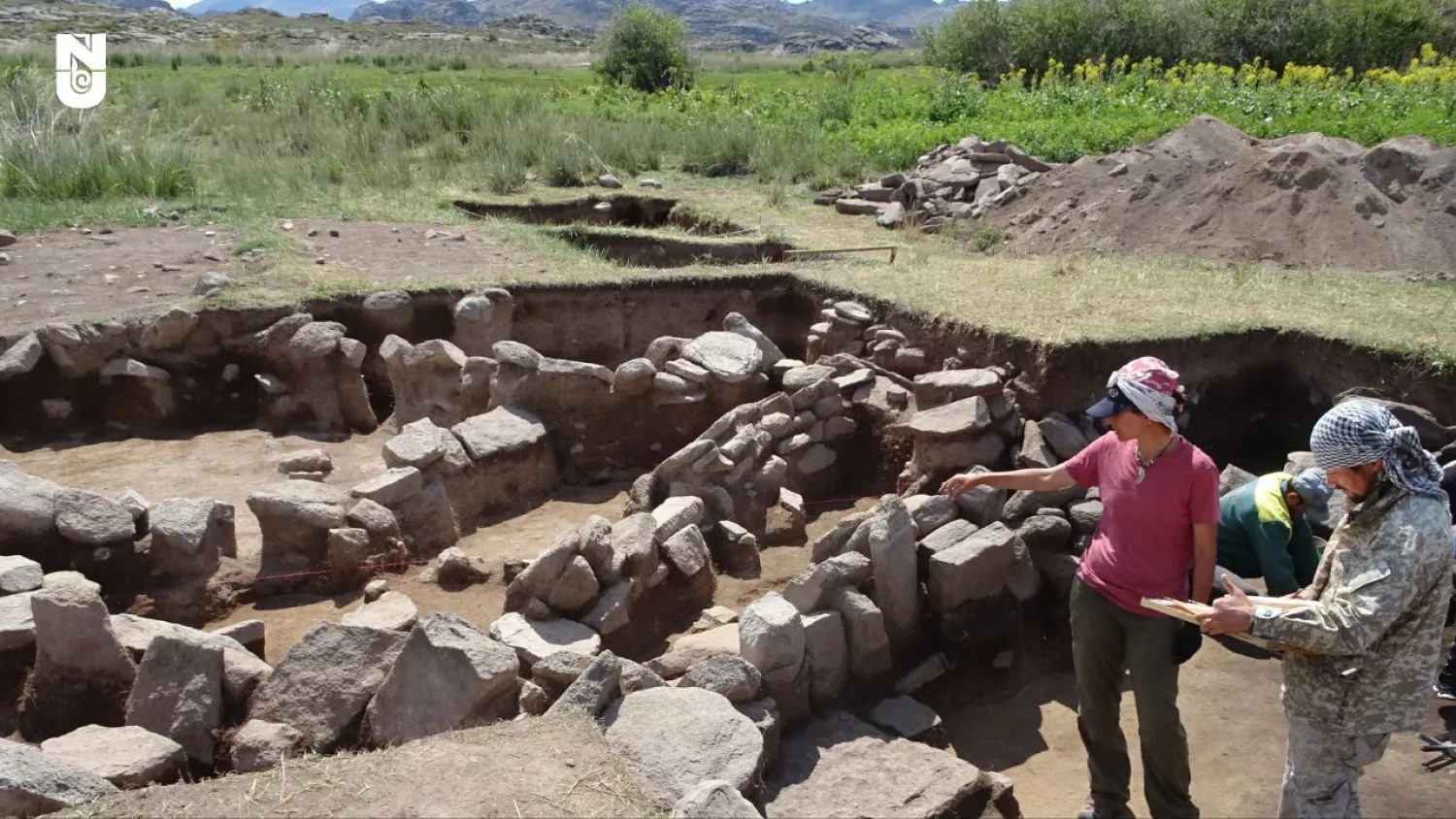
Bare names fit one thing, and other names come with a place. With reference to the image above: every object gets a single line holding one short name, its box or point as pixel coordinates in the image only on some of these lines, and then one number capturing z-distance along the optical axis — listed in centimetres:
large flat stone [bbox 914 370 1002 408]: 760
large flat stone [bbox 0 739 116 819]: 378
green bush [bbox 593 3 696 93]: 3020
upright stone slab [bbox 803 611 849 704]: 525
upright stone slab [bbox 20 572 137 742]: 492
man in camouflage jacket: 340
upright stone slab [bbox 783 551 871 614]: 544
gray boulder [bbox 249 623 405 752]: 469
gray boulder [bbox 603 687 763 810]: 414
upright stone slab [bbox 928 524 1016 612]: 595
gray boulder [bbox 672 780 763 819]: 362
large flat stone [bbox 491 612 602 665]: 534
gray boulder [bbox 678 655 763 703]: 475
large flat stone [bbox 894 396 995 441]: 722
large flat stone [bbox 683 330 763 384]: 863
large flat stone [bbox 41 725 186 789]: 417
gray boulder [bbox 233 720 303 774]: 449
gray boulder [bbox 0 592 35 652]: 515
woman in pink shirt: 411
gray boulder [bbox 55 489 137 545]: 628
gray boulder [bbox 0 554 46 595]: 557
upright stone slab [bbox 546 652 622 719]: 441
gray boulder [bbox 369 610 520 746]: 455
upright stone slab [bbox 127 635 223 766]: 465
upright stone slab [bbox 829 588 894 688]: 542
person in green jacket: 555
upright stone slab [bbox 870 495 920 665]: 573
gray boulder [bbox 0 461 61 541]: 625
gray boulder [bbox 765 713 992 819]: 463
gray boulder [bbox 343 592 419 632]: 539
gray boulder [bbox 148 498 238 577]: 643
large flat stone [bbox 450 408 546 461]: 786
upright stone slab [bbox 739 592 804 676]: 497
